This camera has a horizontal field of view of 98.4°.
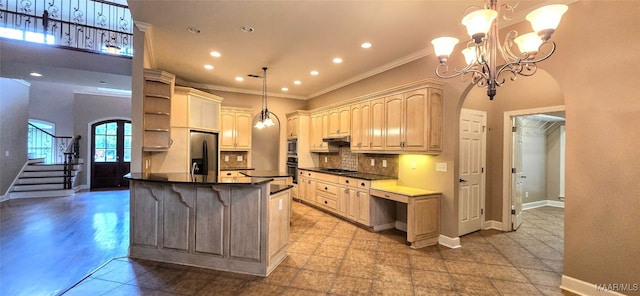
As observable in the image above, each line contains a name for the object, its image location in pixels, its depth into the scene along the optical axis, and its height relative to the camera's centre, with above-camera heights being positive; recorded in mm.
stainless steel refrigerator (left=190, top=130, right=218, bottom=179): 5270 -73
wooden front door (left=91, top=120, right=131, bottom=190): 9086 -231
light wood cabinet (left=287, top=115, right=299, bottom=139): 6922 +593
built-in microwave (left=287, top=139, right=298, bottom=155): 6910 +64
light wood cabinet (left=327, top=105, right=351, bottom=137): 5453 +590
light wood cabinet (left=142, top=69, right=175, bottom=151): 3866 +553
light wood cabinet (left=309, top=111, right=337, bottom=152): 6211 +428
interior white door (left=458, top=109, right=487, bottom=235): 4359 -293
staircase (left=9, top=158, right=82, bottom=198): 7094 -948
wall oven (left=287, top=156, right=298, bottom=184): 6912 -435
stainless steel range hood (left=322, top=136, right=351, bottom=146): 5484 +202
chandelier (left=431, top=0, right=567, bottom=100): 1792 +841
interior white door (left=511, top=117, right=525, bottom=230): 4621 -381
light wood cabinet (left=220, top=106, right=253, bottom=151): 6523 +491
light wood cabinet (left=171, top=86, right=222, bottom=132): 5078 +753
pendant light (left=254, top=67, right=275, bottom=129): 4953 +560
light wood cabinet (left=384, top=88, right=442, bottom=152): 3832 +442
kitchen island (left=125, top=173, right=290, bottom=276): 2914 -820
